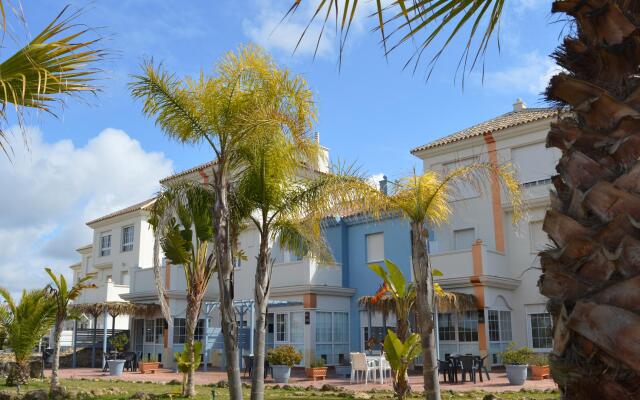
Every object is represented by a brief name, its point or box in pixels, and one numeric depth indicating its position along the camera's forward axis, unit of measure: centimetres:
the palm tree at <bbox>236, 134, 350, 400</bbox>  1100
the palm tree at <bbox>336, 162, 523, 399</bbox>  1037
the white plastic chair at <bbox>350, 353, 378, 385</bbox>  1756
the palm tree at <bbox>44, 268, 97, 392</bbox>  1527
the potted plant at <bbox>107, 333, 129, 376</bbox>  2248
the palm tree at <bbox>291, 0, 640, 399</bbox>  247
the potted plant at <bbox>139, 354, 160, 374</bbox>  2396
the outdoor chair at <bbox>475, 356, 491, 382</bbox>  1732
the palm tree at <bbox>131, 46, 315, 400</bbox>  1045
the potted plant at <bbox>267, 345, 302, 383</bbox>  1806
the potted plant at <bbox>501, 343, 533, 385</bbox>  1630
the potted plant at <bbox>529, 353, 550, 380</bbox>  1786
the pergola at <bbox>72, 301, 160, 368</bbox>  2681
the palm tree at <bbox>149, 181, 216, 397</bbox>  1282
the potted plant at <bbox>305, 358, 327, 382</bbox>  1958
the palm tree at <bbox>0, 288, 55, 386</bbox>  1623
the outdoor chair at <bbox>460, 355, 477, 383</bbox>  1697
